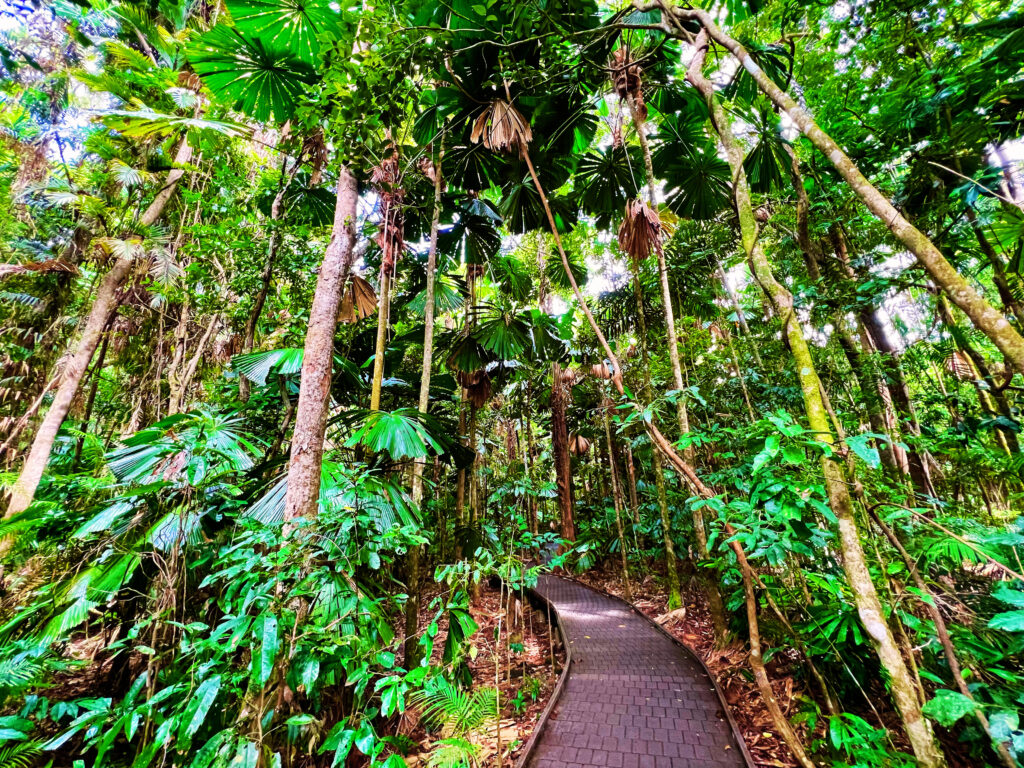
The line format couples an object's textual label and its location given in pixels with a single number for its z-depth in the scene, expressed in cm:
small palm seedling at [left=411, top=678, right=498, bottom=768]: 190
